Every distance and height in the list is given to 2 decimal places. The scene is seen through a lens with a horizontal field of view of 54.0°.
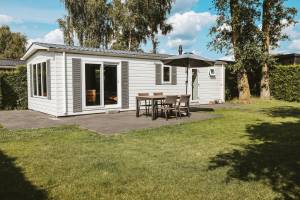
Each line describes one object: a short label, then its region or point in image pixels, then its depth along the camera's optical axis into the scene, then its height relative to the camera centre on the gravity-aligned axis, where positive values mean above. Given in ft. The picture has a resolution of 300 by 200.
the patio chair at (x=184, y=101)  33.83 -2.07
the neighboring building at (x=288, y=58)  66.90 +6.18
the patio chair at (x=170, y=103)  32.68 -2.05
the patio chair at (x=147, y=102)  37.09 -2.63
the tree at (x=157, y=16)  89.17 +21.42
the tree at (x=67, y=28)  100.18 +19.40
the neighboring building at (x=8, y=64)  62.95 +4.67
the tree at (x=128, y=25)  89.86 +19.24
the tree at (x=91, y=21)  96.22 +21.87
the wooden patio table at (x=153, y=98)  32.78 -1.51
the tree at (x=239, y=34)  55.06 +10.04
